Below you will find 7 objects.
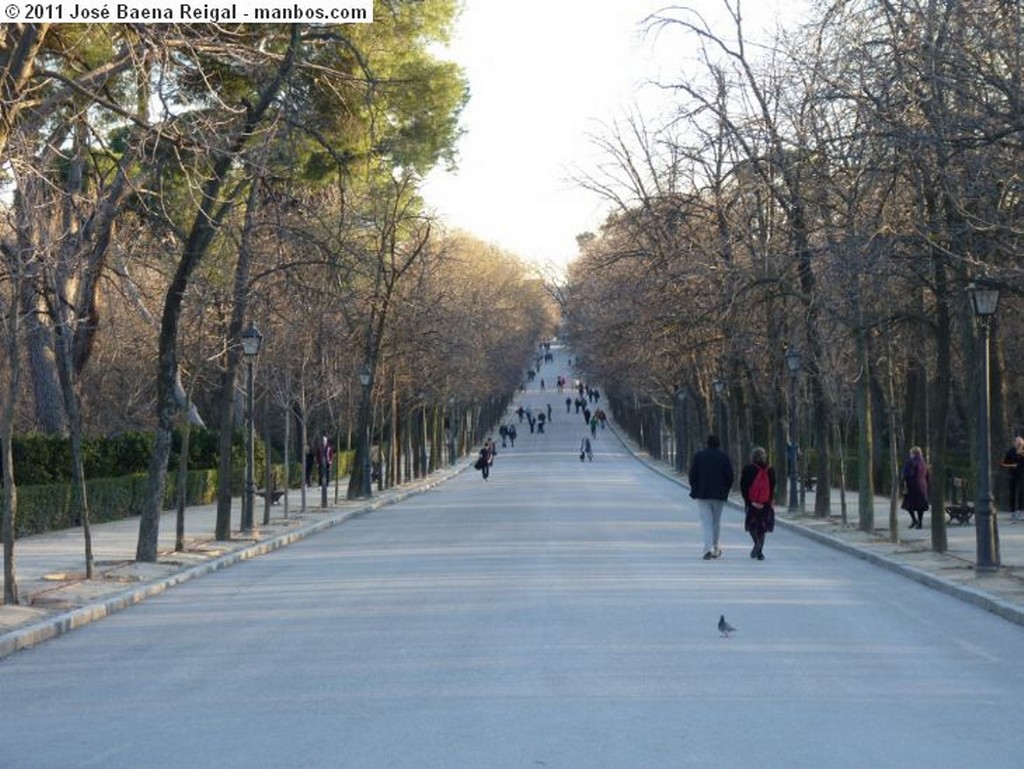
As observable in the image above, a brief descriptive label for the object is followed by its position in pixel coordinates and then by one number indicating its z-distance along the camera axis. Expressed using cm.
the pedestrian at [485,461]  6332
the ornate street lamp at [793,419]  3375
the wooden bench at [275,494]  3706
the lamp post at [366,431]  4397
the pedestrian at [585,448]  8606
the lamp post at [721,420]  5172
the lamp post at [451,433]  8806
